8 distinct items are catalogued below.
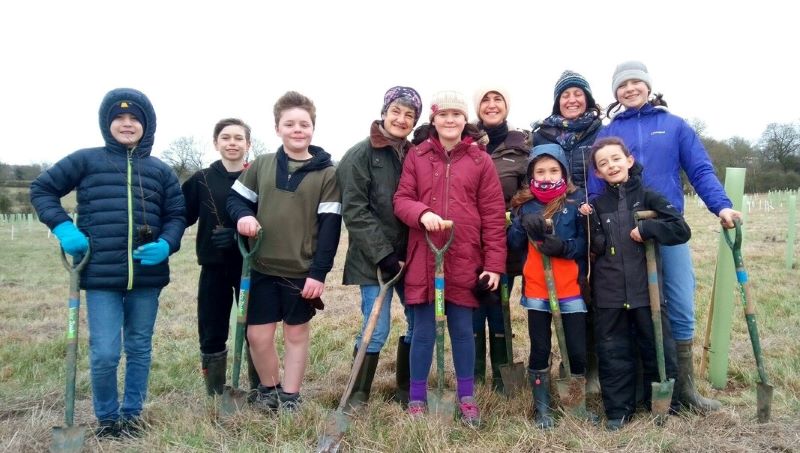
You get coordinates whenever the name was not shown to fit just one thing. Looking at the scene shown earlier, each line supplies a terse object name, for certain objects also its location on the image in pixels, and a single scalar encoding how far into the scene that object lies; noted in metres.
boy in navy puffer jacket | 3.49
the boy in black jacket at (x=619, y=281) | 3.68
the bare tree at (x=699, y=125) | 55.44
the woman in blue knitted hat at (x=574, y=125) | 4.08
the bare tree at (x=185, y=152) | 44.57
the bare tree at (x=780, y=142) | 52.12
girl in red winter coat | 3.67
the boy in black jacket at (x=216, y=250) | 4.18
